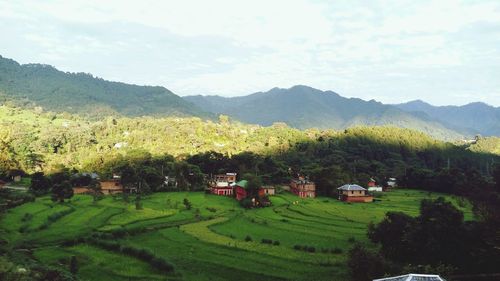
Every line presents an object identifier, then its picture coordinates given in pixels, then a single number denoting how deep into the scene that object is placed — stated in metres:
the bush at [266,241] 38.62
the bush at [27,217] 44.78
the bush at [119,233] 40.69
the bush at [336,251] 34.98
